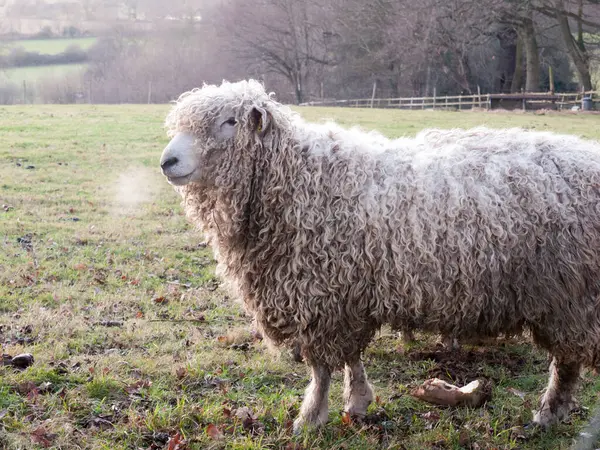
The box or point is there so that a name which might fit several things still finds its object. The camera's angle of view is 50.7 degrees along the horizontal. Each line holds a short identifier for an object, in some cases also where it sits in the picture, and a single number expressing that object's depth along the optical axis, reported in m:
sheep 4.01
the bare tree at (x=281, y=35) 43.72
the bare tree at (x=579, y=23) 28.84
